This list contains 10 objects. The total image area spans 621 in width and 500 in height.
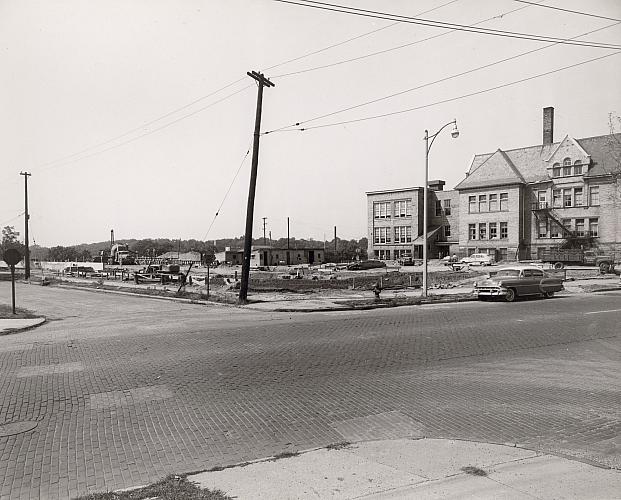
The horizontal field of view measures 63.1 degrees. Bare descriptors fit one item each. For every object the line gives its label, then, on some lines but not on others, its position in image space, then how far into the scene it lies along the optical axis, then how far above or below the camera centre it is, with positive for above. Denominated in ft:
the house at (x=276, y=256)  280.10 -0.99
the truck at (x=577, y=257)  183.49 -0.69
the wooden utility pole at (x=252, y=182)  82.12 +11.82
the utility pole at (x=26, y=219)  187.39 +12.69
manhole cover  21.25 -7.50
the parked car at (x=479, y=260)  193.98 -2.02
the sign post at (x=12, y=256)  68.80 -0.33
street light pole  83.64 +13.72
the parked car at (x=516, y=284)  78.07 -4.63
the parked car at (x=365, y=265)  199.00 -4.23
